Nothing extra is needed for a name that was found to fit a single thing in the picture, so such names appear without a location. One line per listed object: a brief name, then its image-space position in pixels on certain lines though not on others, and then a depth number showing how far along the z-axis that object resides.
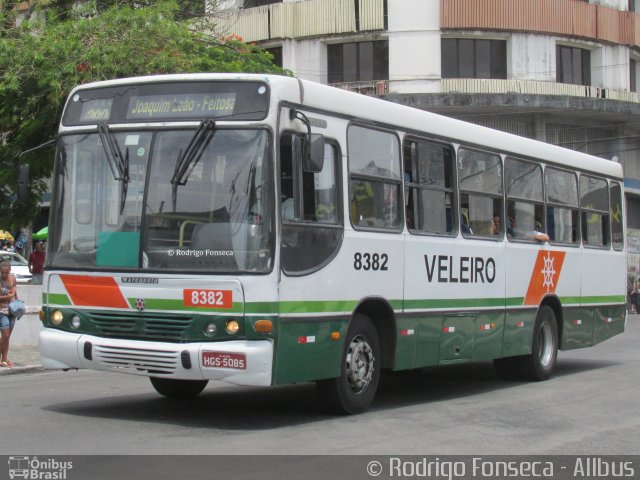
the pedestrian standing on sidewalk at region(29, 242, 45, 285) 23.06
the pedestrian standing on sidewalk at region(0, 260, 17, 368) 15.06
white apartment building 34.94
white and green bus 9.05
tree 19.69
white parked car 29.96
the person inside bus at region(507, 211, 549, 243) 13.52
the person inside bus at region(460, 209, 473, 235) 12.30
